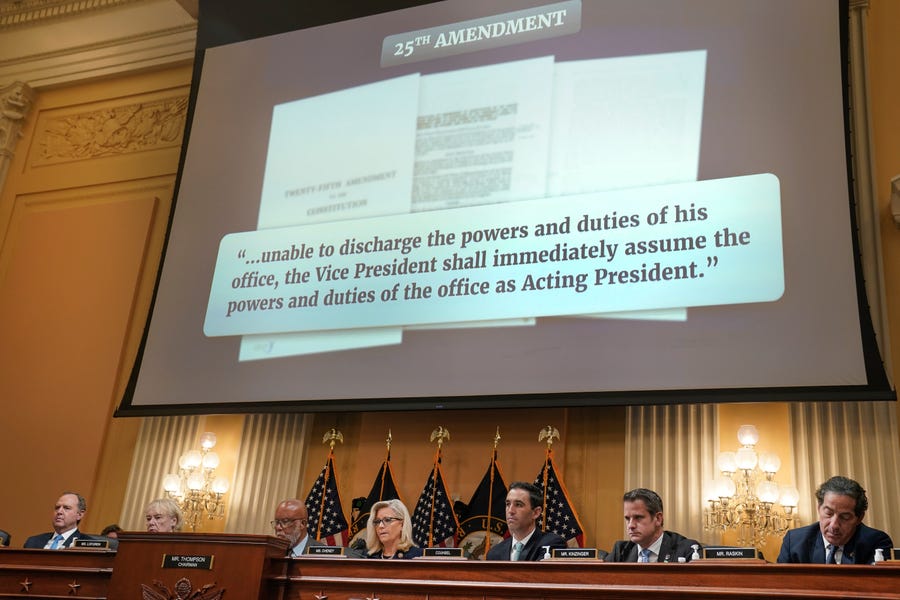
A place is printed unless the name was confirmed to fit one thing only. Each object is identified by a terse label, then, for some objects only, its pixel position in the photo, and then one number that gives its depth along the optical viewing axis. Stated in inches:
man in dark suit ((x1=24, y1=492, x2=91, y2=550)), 208.1
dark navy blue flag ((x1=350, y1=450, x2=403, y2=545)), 225.8
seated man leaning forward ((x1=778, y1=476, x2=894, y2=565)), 147.0
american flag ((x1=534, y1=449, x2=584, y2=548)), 204.7
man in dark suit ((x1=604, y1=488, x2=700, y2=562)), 160.1
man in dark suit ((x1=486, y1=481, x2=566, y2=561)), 170.6
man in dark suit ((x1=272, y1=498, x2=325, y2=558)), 188.9
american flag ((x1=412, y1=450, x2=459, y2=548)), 215.3
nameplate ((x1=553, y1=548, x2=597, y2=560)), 128.3
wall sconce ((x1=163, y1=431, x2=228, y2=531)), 244.7
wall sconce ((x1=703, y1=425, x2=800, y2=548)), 192.1
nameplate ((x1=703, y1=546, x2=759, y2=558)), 120.7
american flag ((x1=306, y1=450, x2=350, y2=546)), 223.9
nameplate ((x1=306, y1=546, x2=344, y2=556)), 151.3
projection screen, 185.9
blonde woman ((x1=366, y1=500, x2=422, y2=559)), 174.1
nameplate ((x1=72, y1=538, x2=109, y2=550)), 158.1
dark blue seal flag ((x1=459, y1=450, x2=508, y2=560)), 213.2
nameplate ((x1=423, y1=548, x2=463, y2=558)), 138.7
